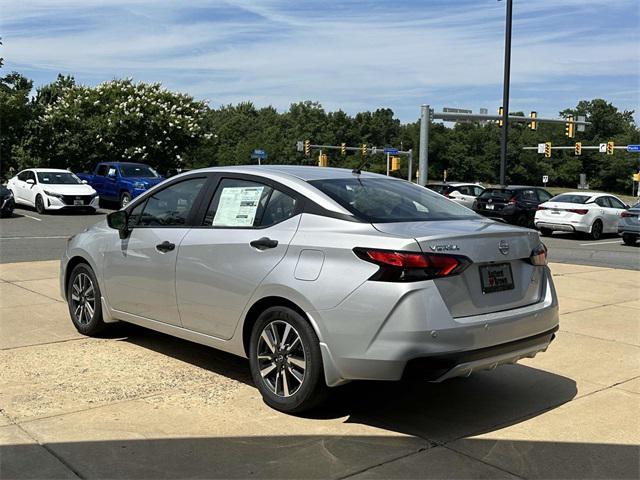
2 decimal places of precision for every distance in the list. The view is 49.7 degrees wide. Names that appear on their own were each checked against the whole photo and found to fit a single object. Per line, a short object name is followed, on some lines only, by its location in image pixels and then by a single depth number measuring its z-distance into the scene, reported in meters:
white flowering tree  40.28
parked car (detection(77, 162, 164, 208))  23.98
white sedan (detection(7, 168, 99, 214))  22.28
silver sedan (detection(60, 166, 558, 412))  3.87
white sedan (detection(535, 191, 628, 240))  21.50
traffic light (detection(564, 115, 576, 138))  38.95
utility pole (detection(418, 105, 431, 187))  24.55
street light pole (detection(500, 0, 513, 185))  23.56
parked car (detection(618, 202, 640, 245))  19.08
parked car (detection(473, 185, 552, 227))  24.02
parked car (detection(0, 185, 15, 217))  20.72
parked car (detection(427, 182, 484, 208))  27.81
